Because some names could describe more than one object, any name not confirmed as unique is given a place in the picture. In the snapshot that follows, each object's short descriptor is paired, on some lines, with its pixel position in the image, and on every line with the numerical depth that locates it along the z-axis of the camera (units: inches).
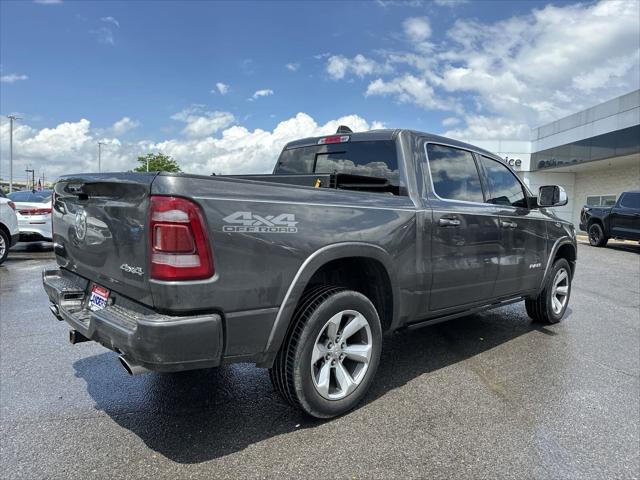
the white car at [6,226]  360.8
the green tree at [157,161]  2097.7
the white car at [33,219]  434.0
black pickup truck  567.1
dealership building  938.2
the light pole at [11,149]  2038.6
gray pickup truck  92.4
